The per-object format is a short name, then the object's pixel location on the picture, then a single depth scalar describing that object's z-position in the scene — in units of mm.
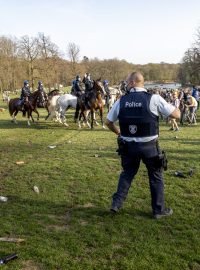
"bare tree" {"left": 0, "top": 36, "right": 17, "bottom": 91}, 56062
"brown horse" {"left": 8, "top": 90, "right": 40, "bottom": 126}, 21147
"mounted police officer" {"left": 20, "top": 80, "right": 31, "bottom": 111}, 21406
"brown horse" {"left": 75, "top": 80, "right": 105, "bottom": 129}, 18234
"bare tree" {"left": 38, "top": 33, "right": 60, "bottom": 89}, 55500
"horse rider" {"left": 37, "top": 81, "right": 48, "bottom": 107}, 21047
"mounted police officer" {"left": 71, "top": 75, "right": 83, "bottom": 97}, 21131
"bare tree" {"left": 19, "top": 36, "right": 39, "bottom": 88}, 55250
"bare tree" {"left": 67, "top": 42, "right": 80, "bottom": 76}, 68588
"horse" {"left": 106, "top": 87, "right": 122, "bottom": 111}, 28803
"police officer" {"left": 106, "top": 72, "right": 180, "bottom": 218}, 5410
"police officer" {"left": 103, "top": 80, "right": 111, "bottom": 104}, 26973
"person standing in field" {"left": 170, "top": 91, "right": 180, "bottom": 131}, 17488
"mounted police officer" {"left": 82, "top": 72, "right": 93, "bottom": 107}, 18656
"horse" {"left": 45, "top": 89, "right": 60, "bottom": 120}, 21389
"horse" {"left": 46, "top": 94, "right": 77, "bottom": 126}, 20841
